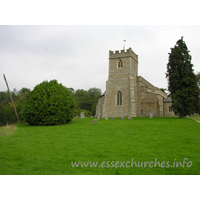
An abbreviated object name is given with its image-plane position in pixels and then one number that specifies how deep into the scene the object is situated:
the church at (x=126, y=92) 31.73
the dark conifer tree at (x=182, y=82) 22.81
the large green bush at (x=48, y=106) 17.83
